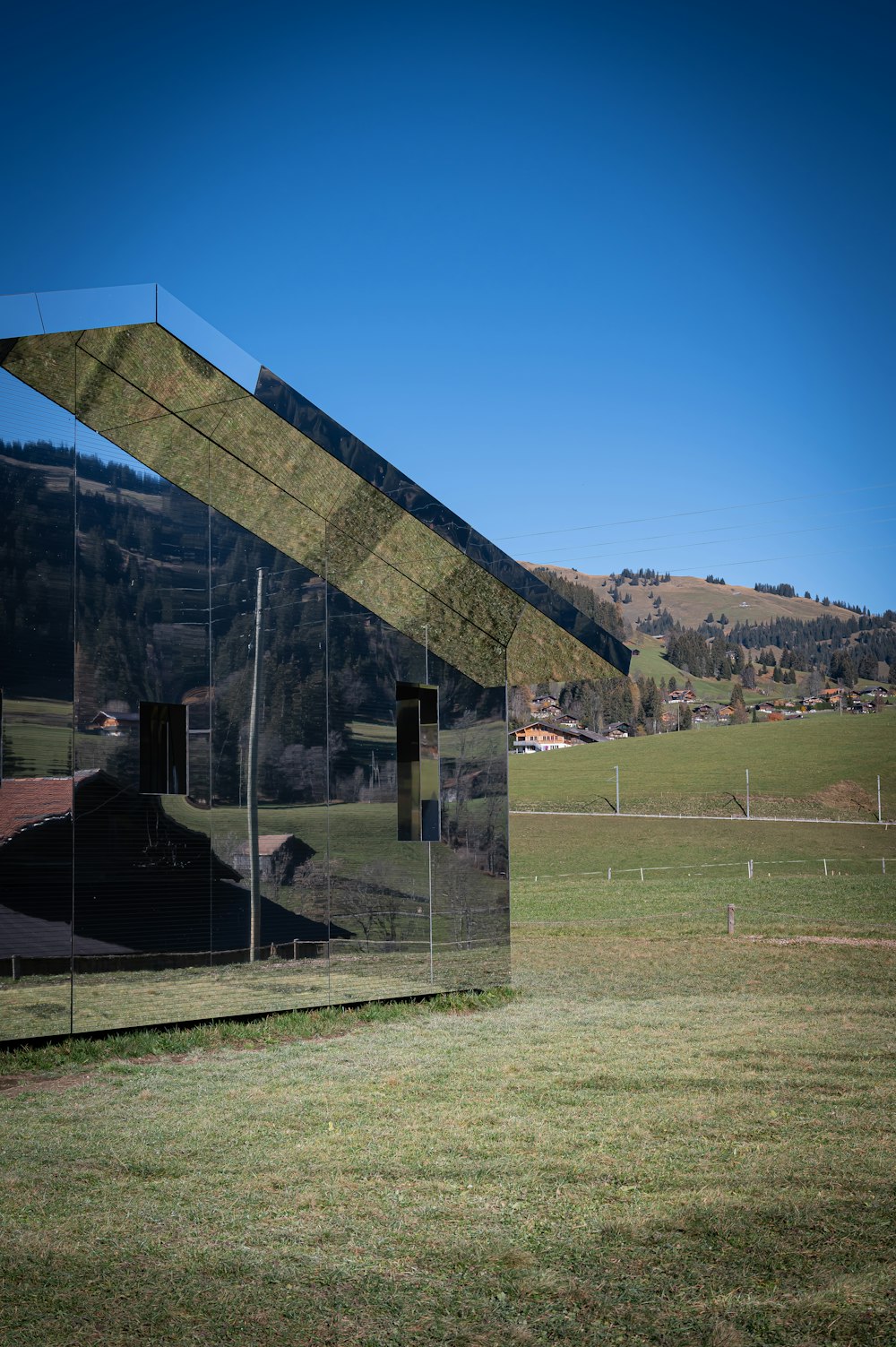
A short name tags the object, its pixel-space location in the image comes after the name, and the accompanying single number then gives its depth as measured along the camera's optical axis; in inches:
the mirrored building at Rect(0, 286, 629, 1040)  377.1
